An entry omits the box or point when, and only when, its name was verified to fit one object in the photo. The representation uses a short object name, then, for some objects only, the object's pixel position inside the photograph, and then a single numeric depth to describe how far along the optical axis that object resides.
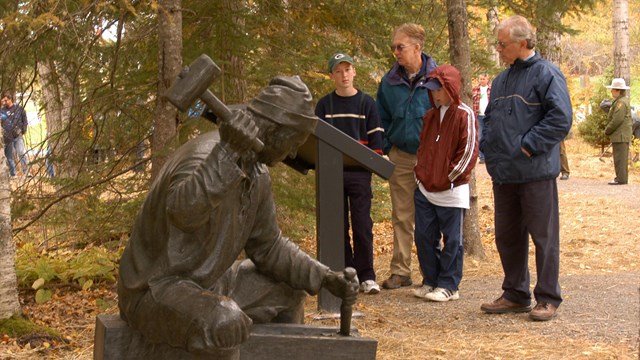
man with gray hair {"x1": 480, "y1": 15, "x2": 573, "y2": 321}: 6.05
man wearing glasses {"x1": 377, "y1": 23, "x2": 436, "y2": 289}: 7.09
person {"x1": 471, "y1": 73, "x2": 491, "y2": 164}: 19.53
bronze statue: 3.51
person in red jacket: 6.60
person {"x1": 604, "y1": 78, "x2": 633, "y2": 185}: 15.74
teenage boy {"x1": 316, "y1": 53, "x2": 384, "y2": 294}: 6.98
